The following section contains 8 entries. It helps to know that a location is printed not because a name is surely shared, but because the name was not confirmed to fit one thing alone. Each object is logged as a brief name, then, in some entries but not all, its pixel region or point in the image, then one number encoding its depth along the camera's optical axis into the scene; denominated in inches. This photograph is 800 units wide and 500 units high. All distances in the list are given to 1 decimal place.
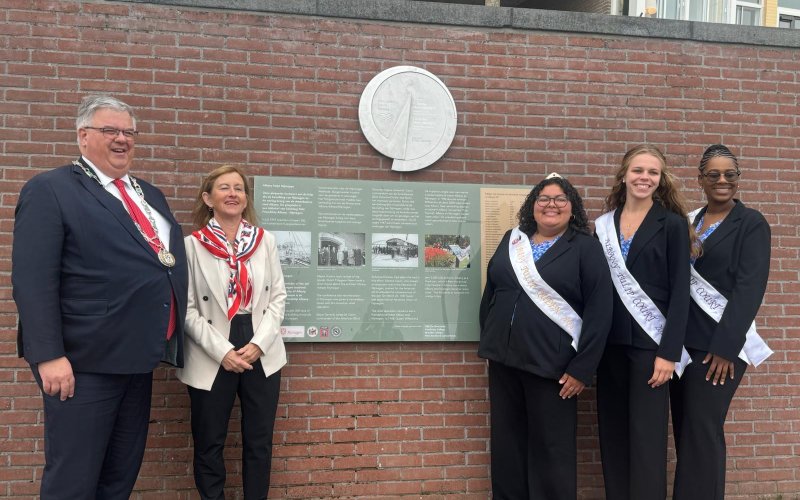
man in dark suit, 119.3
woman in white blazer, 147.1
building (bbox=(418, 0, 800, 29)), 339.6
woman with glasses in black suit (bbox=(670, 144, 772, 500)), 148.6
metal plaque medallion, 179.2
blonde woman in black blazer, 148.1
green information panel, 173.9
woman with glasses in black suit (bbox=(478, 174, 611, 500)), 148.7
